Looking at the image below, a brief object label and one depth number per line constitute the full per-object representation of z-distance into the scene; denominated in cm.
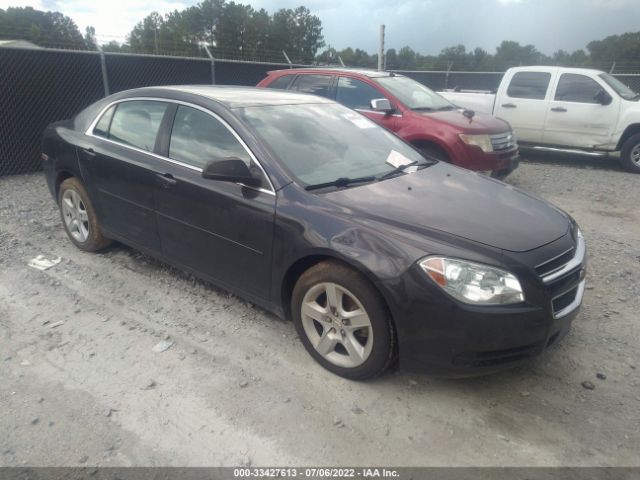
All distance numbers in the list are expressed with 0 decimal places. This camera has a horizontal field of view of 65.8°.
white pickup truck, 892
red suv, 660
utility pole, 1438
